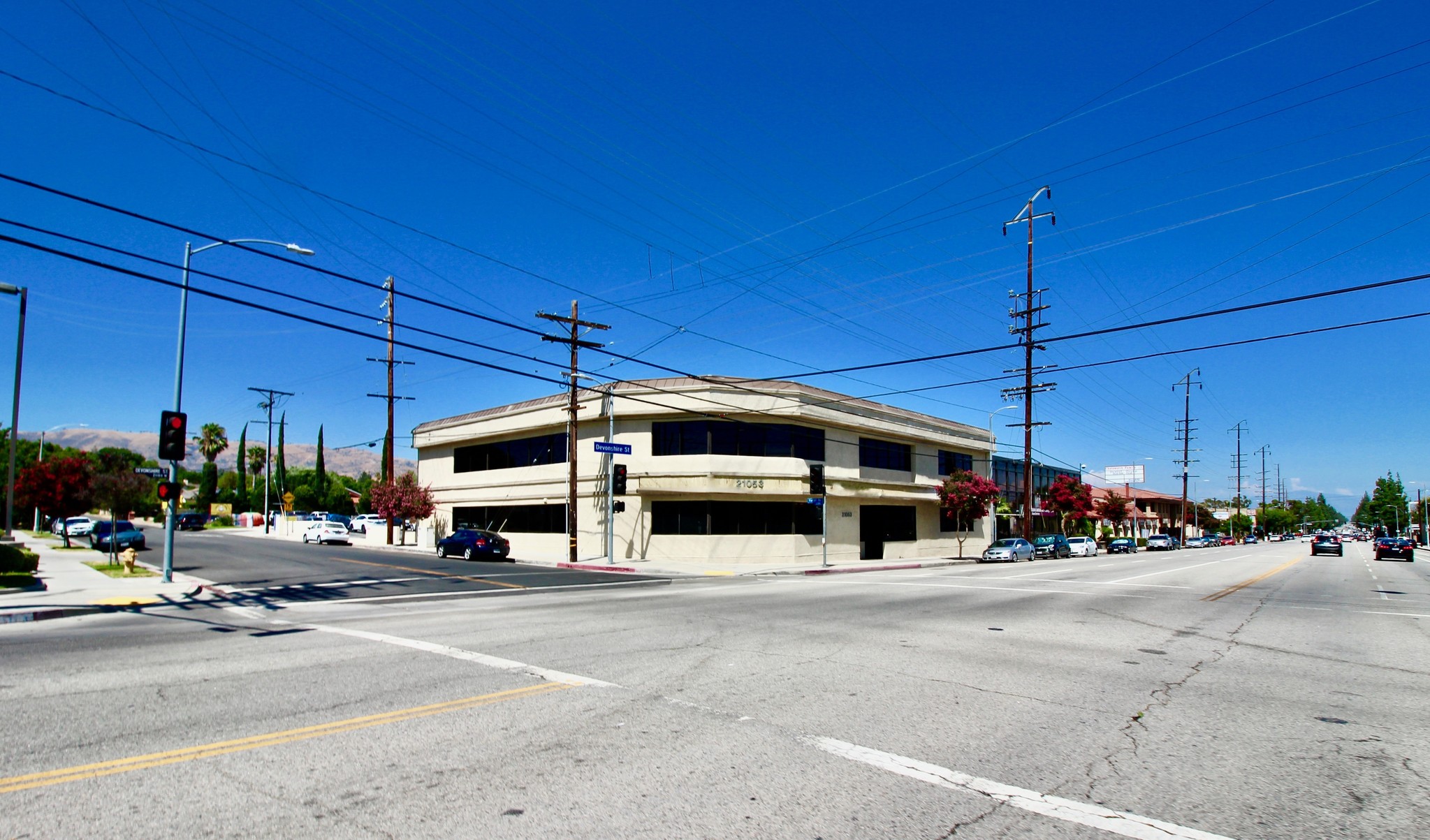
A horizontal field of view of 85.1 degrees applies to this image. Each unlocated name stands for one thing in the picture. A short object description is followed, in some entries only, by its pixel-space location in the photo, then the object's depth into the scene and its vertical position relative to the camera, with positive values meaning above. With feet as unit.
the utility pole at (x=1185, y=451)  269.03 +13.76
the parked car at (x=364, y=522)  181.27 -11.17
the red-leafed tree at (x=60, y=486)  104.61 -2.50
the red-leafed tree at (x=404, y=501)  150.20 -5.08
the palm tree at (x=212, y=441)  322.75 +12.51
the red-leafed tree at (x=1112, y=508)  255.29 -6.79
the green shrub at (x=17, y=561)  66.03 -8.32
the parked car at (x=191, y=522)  217.15 -14.60
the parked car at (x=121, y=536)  110.11 -9.87
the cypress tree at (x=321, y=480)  304.09 -3.06
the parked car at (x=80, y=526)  156.76 -11.79
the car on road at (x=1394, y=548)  167.63 -12.13
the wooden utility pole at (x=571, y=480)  110.01 -0.30
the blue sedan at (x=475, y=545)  111.04 -9.92
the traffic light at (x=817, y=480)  107.55 +0.35
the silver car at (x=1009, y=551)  145.07 -12.30
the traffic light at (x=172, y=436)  61.87 +2.66
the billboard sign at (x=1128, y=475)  303.27 +5.23
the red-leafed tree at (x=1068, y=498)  204.95 -2.95
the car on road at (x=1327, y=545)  190.80 -13.33
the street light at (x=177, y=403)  64.75 +5.67
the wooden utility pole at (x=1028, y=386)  139.64 +18.60
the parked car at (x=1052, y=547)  167.12 -13.06
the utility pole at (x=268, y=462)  218.18 +2.82
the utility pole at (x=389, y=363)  145.79 +20.77
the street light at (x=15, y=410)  72.74 +5.59
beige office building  117.60 +1.19
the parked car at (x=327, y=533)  159.94 -12.36
